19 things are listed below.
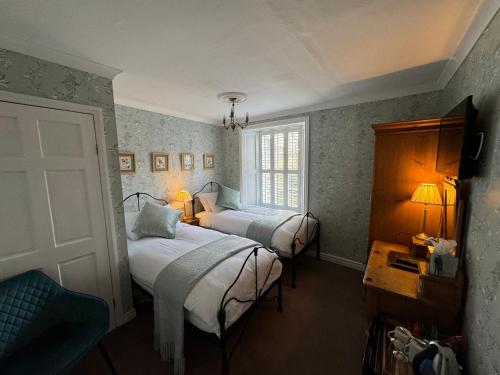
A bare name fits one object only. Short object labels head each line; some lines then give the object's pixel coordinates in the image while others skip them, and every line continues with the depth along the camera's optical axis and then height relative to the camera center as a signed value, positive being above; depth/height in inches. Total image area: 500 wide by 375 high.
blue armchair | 50.2 -44.8
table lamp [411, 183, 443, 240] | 71.7 -11.8
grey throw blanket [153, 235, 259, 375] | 62.4 -42.1
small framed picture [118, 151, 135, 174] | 118.3 +2.2
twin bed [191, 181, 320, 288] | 111.9 -38.0
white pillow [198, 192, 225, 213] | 156.5 -29.4
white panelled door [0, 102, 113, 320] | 57.4 -10.1
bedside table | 145.8 -39.8
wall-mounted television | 46.8 +4.7
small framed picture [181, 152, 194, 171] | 150.8 +2.8
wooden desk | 53.9 -38.9
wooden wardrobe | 78.0 -6.0
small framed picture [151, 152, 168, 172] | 132.3 +2.5
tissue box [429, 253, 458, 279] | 51.5 -26.5
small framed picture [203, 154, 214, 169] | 167.6 +2.9
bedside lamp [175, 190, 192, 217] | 141.9 -21.6
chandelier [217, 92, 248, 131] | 104.2 +34.8
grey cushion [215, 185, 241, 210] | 160.6 -27.2
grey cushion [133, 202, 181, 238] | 104.6 -29.4
